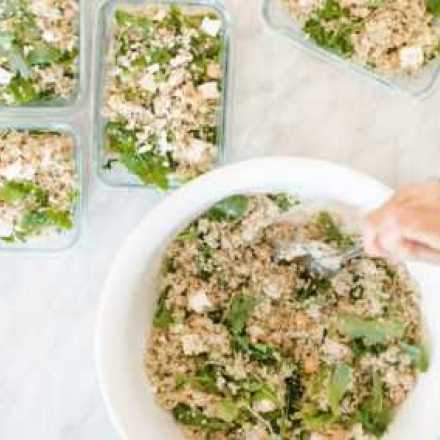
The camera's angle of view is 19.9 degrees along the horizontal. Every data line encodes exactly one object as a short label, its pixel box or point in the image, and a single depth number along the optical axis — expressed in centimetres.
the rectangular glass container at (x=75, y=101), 129
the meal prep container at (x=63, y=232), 129
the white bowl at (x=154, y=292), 117
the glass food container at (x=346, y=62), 127
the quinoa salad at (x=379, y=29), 125
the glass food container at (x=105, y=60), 128
